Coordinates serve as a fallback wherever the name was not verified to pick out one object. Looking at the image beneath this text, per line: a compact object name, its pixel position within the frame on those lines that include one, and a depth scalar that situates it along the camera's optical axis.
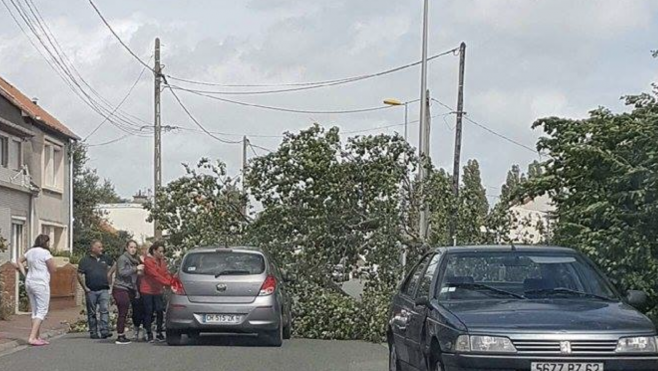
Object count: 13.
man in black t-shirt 18.89
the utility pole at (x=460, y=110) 34.47
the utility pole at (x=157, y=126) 35.56
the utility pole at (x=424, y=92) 26.25
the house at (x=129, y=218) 67.56
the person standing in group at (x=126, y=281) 18.64
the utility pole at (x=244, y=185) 22.77
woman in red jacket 18.69
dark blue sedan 9.20
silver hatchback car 17.38
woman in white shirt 17.44
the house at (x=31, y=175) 31.17
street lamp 31.08
